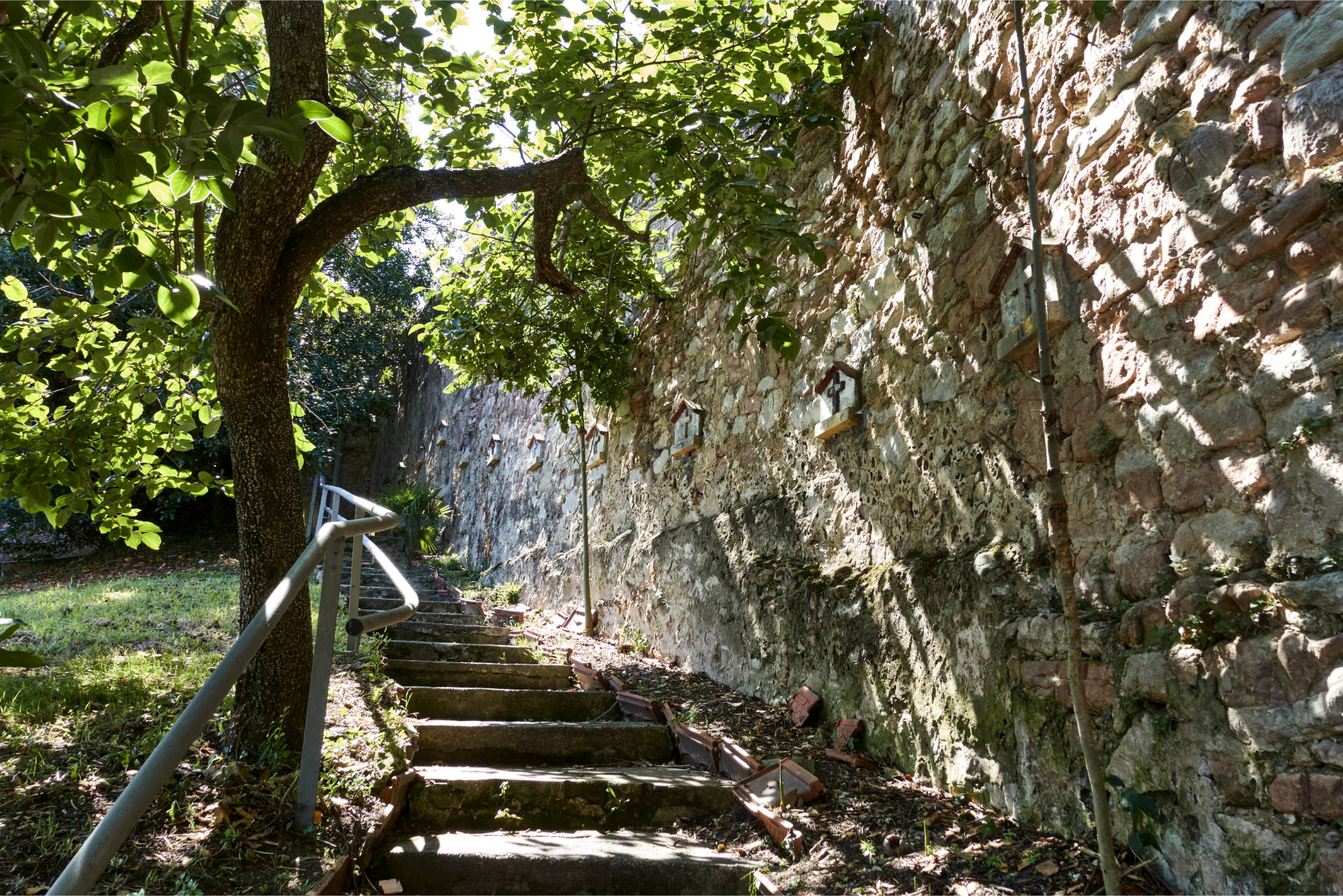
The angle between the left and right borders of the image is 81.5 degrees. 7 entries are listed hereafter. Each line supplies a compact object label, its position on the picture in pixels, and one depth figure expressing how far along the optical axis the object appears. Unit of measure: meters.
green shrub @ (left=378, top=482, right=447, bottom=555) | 9.56
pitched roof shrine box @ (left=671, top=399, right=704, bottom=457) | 4.50
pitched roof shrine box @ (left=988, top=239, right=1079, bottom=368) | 2.08
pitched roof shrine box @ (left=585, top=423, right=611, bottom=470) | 5.82
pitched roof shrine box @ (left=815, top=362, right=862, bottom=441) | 3.06
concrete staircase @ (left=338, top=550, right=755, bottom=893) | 2.06
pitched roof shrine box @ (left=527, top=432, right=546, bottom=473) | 6.94
